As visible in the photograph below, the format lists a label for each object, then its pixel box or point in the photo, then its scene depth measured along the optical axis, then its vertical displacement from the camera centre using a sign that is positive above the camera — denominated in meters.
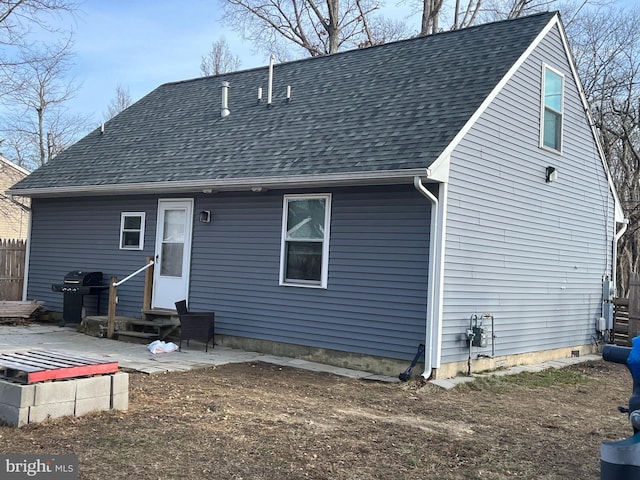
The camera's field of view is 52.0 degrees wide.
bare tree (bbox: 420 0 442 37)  23.88 +9.53
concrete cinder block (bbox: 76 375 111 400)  5.58 -1.11
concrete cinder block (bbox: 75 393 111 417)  5.57 -1.26
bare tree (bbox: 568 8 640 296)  19.41 +5.07
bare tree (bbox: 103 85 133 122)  39.97 +9.87
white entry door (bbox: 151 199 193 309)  11.13 +0.18
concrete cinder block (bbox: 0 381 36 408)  5.20 -1.11
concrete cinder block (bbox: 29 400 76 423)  5.25 -1.26
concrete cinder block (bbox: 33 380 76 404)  5.29 -1.11
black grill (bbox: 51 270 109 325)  12.09 -0.58
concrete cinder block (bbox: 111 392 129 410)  5.84 -1.26
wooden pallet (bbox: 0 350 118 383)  5.36 -0.93
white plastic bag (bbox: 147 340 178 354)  9.65 -1.26
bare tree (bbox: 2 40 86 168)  30.86 +5.74
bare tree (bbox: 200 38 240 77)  34.25 +10.77
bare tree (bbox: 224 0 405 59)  25.16 +9.60
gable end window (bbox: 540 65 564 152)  10.71 +2.90
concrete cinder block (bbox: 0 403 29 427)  5.18 -1.28
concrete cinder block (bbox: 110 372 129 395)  5.83 -1.10
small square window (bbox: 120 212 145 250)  11.85 +0.56
